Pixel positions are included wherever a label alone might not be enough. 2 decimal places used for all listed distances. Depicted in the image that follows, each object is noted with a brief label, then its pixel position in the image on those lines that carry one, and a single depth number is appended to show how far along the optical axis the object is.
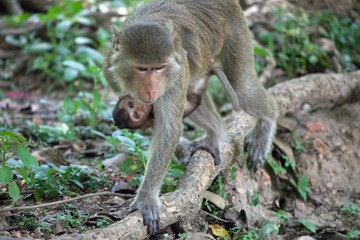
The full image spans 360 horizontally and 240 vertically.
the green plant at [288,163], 13.24
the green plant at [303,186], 12.82
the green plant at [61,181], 9.61
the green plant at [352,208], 12.35
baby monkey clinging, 10.80
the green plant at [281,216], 11.56
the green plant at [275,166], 13.18
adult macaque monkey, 8.78
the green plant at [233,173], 11.66
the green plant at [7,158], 8.15
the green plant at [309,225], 10.98
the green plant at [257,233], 9.86
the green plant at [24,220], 8.55
